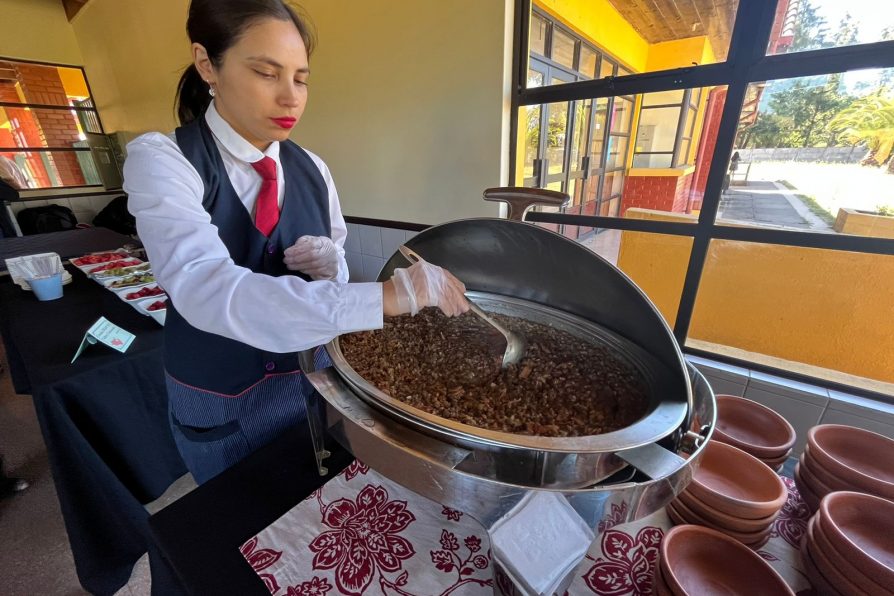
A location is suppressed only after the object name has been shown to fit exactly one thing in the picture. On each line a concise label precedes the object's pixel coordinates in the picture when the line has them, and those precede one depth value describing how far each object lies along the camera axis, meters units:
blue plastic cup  1.87
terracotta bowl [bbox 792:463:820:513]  0.66
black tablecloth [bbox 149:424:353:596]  0.59
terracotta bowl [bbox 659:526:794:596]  0.49
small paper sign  1.38
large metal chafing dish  0.47
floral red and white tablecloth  0.57
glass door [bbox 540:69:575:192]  2.08
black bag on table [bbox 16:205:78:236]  4.82
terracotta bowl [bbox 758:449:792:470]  0.72
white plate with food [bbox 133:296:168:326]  1.62
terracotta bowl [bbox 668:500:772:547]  0.59
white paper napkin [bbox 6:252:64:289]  2.01
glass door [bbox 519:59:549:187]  1.87
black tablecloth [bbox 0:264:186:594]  1.21
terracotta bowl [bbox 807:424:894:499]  0.63
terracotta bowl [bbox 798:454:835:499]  0.64
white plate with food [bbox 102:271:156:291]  1.99
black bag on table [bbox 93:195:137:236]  5.08
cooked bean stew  0.65
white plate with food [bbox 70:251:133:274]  2.29
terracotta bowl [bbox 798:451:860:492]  0.63
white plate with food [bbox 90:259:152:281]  2.12
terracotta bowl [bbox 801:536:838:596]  0.51
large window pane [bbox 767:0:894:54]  1.12
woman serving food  0.61
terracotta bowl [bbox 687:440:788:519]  0.57
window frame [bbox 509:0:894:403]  1.20
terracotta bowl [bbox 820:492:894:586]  0.52
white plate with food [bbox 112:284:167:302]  1.81
